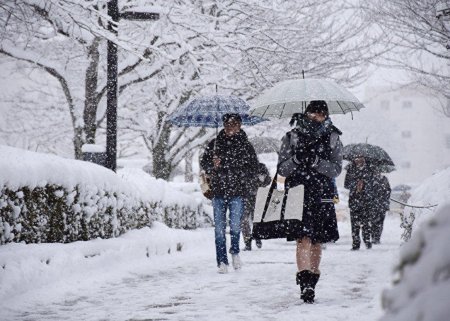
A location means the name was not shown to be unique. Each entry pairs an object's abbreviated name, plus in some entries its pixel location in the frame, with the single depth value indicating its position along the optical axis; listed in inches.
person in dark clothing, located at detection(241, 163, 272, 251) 873.6
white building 5974.4
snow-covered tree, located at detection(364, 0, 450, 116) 1055.0
